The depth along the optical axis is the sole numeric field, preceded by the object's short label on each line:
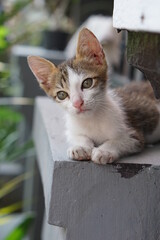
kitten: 0.73
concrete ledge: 0.66
